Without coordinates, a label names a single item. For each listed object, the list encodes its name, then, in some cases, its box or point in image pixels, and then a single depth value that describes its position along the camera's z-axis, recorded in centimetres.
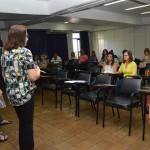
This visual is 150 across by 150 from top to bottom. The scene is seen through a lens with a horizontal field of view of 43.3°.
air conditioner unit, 825
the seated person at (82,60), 654
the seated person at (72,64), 687
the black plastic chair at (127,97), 262
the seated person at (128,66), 376
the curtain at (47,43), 822
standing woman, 173
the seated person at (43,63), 687
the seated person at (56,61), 735
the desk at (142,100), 227
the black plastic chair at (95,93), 306
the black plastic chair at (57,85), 403
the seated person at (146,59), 584
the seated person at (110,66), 429
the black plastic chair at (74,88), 354
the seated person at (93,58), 805
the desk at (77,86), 321
